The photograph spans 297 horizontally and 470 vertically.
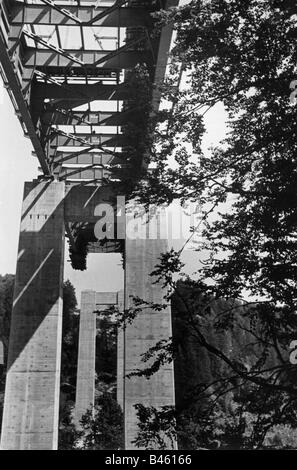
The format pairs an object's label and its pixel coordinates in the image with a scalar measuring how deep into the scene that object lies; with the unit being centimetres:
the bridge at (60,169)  1296
